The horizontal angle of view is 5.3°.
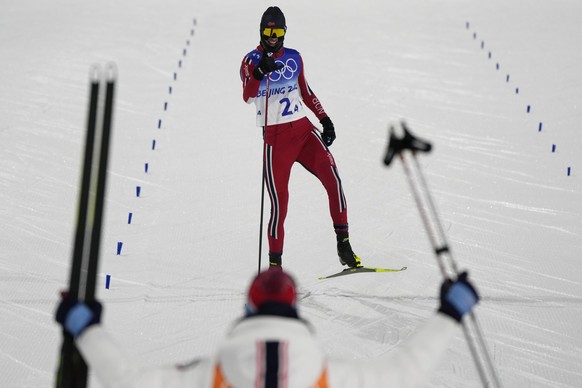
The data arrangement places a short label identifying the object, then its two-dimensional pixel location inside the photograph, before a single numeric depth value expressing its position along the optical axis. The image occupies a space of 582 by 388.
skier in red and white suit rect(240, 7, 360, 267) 43.02
